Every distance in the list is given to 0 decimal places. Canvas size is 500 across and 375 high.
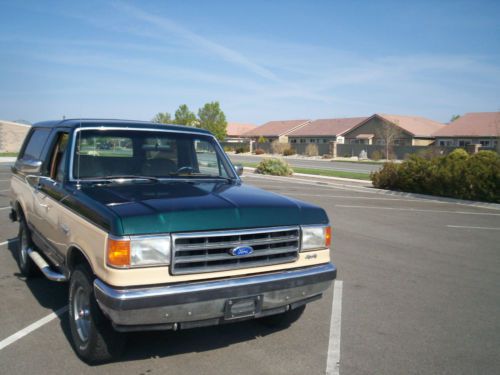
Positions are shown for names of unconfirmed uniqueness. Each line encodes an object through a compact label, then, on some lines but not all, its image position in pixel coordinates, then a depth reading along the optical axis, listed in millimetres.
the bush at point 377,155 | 48844
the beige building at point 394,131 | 55875
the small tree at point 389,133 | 51059
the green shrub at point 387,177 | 19047
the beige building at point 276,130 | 75350
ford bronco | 3328
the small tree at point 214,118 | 67812
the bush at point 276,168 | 25875
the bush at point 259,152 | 61125
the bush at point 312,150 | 56409
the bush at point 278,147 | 59625
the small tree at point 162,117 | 74250
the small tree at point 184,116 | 67875
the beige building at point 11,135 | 39438
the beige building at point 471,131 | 49750
